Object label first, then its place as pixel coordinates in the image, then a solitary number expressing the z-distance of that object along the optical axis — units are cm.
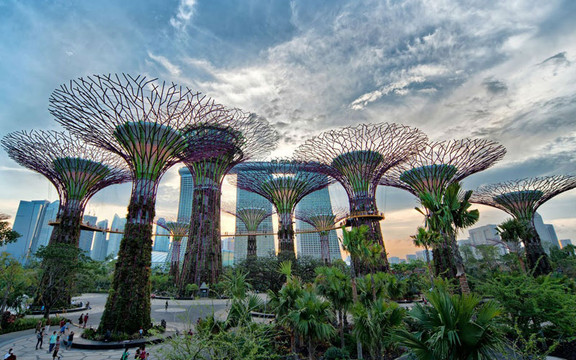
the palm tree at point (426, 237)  2005
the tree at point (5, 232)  2628
